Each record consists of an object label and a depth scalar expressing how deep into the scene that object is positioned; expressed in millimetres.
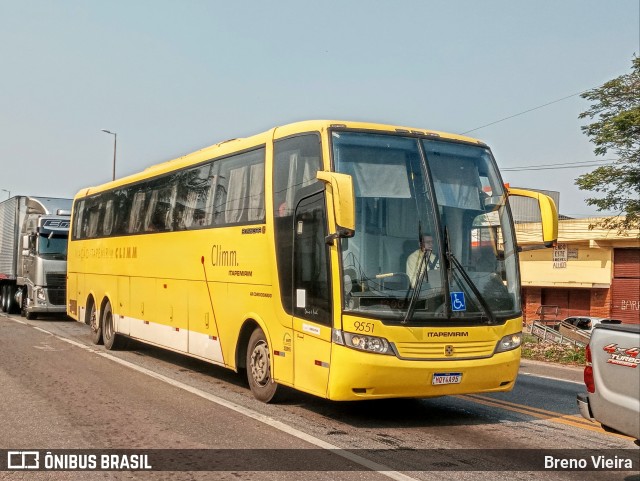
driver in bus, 8602
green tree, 20953
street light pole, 48250
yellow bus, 8508
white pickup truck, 5699
